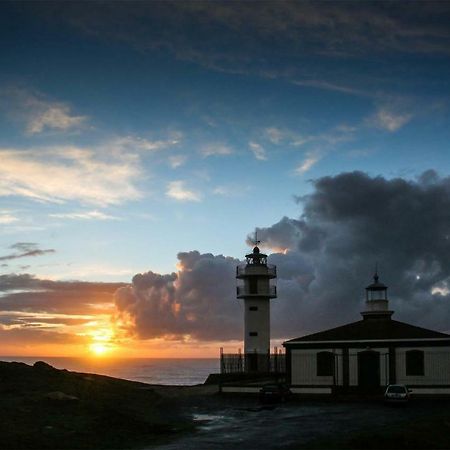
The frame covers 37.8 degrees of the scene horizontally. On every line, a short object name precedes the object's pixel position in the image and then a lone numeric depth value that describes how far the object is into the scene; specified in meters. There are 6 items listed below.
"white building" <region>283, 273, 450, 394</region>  43.97
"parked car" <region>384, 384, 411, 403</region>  38.25
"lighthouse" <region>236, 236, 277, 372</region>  58.59
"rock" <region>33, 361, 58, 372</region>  47.51
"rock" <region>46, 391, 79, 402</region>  35.34
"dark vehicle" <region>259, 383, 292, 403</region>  41.69
